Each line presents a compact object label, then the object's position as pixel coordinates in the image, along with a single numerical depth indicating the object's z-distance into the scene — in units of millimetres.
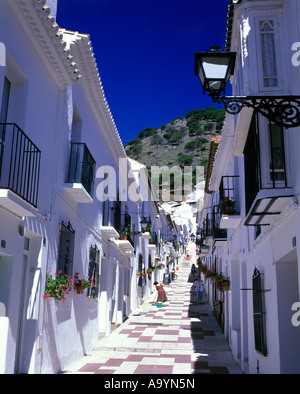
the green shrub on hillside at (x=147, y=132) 103688
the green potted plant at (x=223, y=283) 11938
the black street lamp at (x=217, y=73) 4766
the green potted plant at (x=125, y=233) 14750
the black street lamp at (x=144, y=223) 21766
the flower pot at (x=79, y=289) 9112
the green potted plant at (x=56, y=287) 7234
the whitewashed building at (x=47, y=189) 5926
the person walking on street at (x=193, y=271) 36031
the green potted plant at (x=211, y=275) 14078
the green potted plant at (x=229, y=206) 10422
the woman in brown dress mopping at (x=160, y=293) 20919
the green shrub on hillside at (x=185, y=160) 84812
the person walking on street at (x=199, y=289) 21531
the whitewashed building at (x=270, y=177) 5379
